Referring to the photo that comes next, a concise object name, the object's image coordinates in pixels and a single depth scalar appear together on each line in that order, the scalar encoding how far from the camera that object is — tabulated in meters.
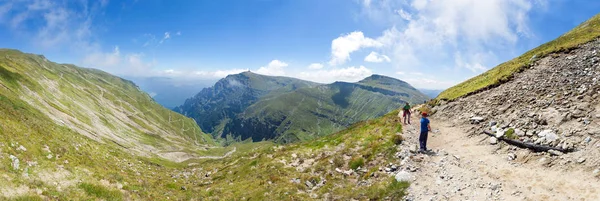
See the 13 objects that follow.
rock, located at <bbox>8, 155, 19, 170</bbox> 18.68
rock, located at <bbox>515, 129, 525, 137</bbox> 20.13
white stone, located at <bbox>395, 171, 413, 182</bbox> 18.82
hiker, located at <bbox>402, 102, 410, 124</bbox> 34.99
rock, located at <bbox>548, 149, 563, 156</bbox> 16.28
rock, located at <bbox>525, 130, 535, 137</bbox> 19.62
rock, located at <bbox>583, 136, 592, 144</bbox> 15.90
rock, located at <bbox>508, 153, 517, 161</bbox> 18.15
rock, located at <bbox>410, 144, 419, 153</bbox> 23.31
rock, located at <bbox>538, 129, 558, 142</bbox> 17.59
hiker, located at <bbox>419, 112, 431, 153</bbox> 23.36
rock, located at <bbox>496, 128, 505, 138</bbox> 21.64
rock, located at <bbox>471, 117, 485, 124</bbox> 26.97
